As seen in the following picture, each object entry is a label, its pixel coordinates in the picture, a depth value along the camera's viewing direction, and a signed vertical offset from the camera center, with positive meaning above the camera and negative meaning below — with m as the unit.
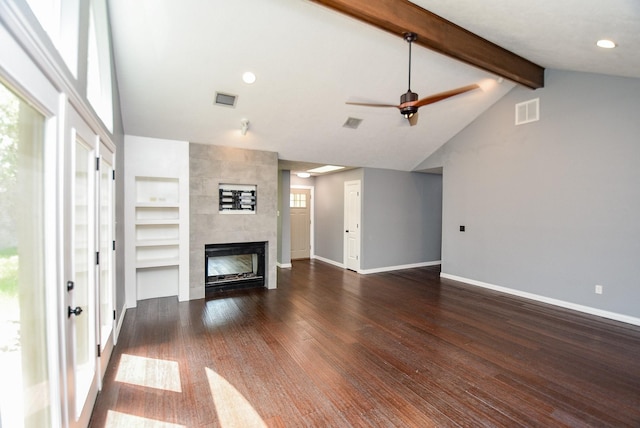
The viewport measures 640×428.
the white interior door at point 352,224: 7.08 -0.35
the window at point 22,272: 1.10 -0.27
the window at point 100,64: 2.71 +1.45
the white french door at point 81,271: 1.70 -0.42
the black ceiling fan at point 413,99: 3.13 +1.19
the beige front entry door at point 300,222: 8.50 -0.36
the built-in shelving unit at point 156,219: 4.43 -0.16
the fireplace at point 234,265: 5.25 -1.04
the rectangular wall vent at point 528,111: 4.91 +1.68
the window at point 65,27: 1.75 +1.12
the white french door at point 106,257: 2.58 -0.48
